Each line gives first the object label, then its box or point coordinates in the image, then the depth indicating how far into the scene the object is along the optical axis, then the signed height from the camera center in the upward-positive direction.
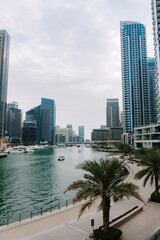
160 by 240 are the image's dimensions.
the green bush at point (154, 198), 20.95 -7.92
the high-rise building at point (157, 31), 86.81 +54.06
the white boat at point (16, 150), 150.62 -15.46
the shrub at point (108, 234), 12.16 -7.32
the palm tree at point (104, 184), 13.11 -4.14
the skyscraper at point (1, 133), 194.25 -0.47
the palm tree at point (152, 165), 21.78 -3.96
